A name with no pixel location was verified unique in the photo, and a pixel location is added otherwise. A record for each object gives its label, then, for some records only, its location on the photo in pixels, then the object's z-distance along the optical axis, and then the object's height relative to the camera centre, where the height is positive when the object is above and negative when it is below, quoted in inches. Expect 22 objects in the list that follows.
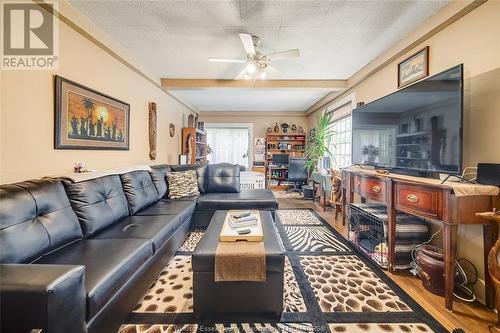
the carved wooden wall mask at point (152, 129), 139.9 +20.9
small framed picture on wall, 85.5 +41.8
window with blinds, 161.9 +20.9
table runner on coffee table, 52.7 -27.0
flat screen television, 61.3 +13.0
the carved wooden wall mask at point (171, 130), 176.1 +25.8
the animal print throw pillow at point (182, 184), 120.6 -14.9
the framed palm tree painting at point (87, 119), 74.5 +16.9
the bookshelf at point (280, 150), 263.6 +13.9
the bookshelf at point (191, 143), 197.9 +16.0
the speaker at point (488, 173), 54.6 -2.7
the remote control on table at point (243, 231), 63.4 -22.0
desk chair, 225.5 -9.6
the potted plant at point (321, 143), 167.2 +16.1
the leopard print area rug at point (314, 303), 53.1 -41.9
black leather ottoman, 54.0 -34.7
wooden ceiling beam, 148.7 +55.6
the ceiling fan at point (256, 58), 87.8 +48.3
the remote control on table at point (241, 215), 80.2 -21.6
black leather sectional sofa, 31.9 -22.7
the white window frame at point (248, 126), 267.7 +44.4
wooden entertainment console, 55.3 -12.2
